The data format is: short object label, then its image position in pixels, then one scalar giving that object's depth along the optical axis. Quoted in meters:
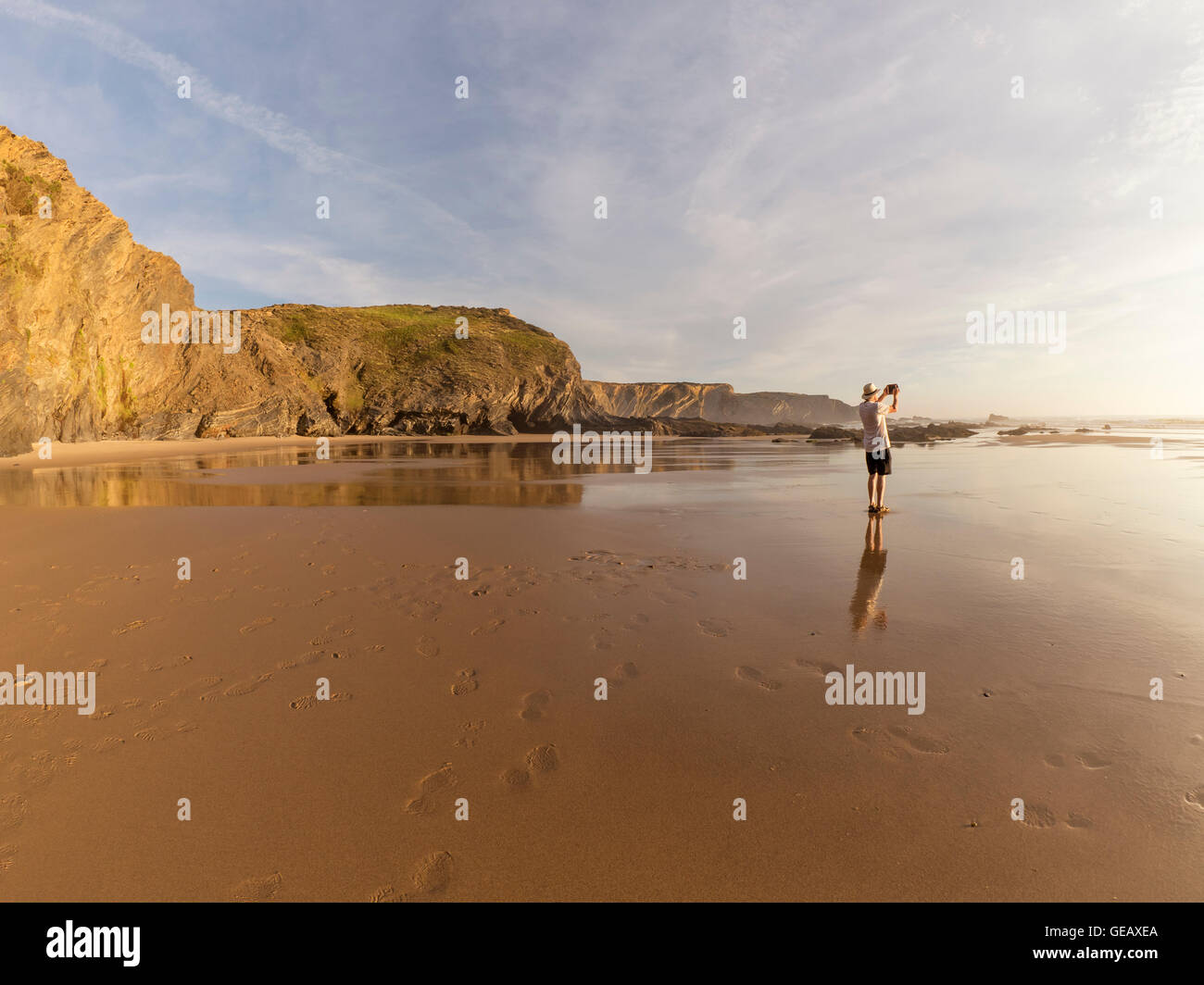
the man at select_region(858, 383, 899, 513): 9.38
